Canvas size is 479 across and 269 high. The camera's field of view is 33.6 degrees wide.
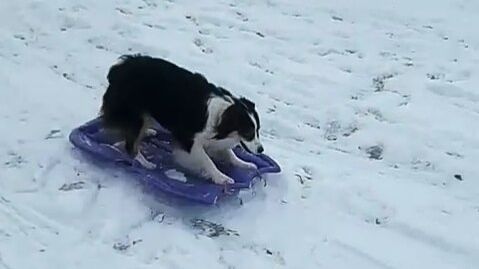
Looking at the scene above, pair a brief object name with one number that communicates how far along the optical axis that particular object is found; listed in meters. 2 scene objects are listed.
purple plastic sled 4.21
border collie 4.25
